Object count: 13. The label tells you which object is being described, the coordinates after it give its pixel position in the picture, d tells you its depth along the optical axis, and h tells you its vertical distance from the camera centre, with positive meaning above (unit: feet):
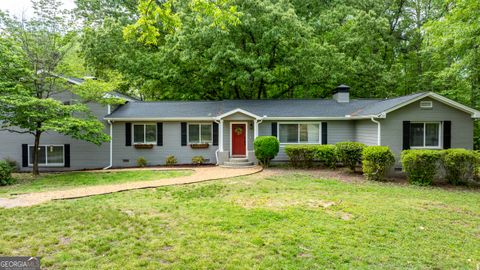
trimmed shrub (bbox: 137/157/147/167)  45.52 -4.69
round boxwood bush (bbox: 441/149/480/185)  29.09 -3.29
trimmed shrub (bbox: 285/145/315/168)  40.19 -3.18
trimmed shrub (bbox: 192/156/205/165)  45.21 -4.35
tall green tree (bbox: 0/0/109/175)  34.58 +7.97
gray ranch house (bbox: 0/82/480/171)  44.75 -0.30
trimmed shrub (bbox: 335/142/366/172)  35.86 -2.59
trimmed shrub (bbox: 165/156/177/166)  45.39 -4.52
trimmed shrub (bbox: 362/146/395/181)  31.50 -3.29
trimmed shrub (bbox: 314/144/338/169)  39.32 -2.96
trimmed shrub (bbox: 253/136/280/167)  40.37 -2.04
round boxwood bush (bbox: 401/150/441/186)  29.68 -3.44
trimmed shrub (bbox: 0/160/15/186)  31.09 -4.65
